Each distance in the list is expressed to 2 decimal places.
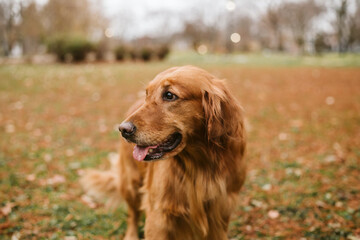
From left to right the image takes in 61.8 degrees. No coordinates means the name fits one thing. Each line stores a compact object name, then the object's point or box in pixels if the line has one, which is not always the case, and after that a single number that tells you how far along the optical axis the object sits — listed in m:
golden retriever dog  2.17
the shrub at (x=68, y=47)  19.62
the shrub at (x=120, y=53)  22.27
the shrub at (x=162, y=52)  22.94
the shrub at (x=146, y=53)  22.62
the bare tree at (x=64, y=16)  25.92
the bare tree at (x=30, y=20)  24.20
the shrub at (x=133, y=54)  22.89
